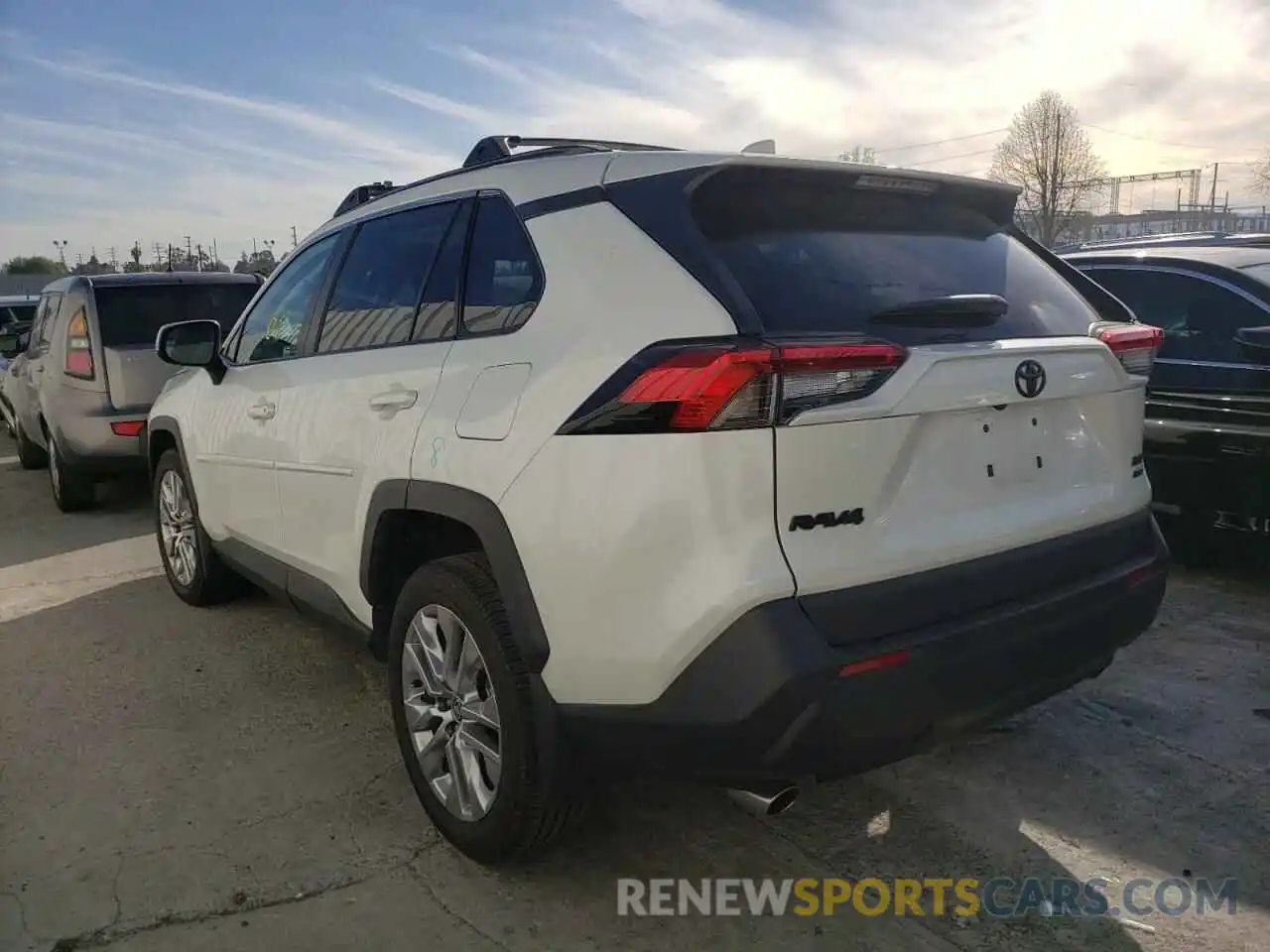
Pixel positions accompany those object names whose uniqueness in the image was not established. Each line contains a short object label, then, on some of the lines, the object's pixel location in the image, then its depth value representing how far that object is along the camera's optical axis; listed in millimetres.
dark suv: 4578
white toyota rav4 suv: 2070
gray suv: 7102
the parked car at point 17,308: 13984
